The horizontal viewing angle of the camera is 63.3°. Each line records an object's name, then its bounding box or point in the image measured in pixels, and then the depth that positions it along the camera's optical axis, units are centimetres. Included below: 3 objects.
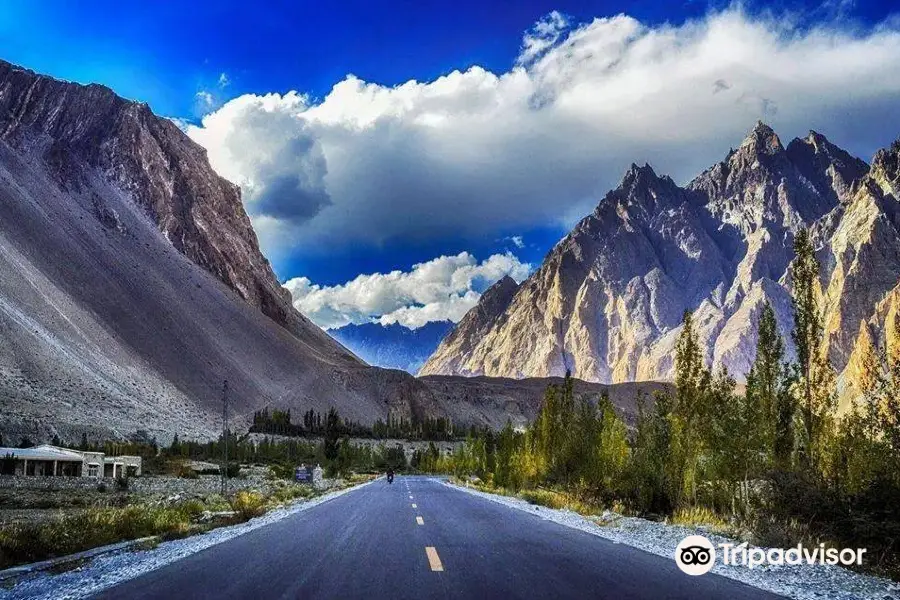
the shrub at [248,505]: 2440
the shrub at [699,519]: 1969
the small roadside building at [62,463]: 5728
